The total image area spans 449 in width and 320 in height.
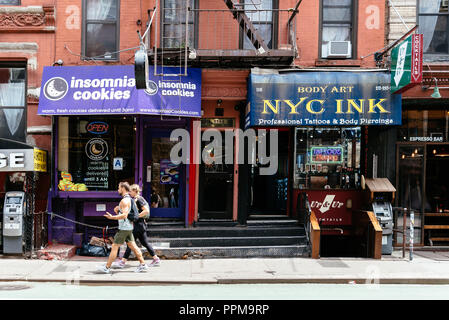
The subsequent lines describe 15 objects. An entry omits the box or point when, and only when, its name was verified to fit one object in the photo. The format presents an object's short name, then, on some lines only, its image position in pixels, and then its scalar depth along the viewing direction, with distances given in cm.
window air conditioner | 1052
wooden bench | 1105
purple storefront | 963
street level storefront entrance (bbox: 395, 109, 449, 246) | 1088
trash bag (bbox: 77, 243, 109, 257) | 982
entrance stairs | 971
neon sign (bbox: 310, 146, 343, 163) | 1091
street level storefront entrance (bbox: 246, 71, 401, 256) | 967
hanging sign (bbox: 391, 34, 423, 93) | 893
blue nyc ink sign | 965
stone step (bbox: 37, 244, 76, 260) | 936
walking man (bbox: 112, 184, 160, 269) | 859
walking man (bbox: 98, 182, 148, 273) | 805
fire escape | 978
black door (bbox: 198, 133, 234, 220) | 1075
